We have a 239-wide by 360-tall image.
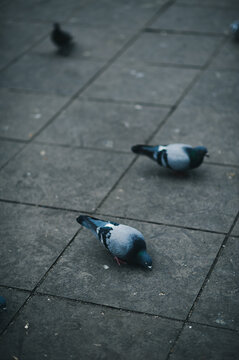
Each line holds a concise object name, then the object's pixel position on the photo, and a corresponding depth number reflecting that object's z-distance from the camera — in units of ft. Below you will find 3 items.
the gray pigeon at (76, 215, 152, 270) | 15.08
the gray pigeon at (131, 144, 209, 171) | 18.98
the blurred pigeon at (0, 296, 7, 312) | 13.86
